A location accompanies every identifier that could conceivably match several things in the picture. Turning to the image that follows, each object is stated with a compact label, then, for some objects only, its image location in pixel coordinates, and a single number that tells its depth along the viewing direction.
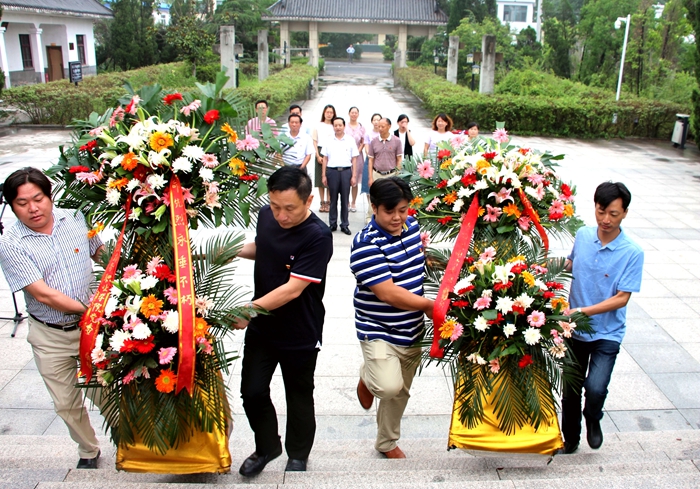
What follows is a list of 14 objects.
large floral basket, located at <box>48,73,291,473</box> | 2.80
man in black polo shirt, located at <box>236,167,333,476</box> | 2.88
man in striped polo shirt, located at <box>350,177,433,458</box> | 3.01
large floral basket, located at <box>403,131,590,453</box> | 2.99
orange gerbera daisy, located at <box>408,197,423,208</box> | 3.64
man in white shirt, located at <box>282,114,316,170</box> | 7.57
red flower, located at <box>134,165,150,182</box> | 3.02
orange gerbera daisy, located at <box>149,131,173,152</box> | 3.00
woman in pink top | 8.54
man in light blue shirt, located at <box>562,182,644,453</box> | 3.19
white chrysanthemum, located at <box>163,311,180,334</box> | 2.76
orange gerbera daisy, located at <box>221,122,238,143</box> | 3.17
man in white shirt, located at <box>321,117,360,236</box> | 7.73
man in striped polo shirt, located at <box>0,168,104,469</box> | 2.99
